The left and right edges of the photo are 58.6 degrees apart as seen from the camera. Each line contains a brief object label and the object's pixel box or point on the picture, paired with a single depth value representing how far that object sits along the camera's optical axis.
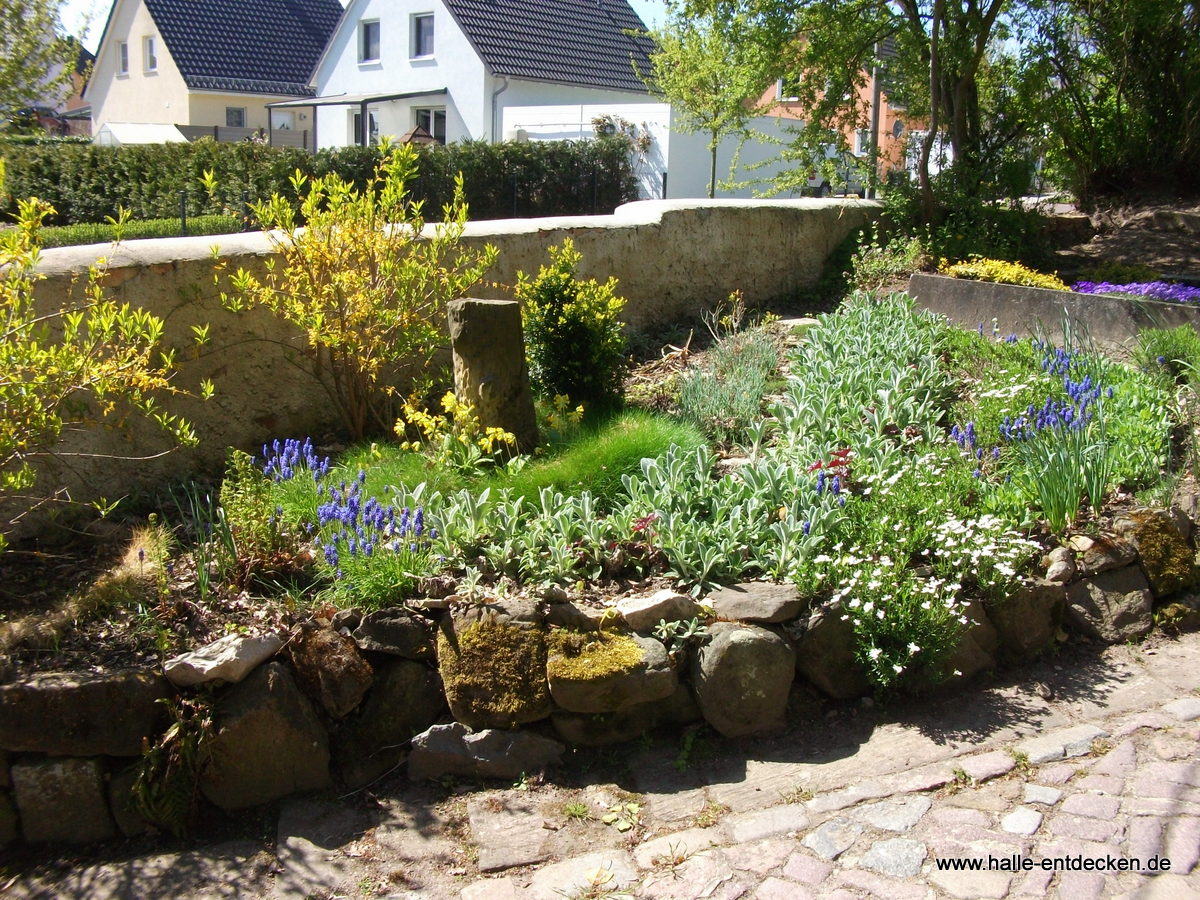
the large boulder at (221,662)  3.77
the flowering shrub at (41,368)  3.92
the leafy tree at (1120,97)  13.11
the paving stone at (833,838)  3.37
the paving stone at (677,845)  3.44
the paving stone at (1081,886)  3.10
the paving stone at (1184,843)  3.19
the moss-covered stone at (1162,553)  4.71
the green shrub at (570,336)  5.92
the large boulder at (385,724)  3.99
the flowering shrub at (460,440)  4.95
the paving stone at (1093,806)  3.46
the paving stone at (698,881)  3.23
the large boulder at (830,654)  4.12
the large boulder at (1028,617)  4.37
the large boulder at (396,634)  3.98
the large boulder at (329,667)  3.92
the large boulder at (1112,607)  4.59
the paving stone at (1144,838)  3.26
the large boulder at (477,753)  3.93
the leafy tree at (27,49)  6.18
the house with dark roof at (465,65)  27.64
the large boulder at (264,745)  3.79
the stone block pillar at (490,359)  5.14
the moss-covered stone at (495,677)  3.93
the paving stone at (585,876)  3.32
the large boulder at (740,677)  3.97
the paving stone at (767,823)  3.50
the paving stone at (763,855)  3.33
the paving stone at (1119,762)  3.69
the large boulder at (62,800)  3.69
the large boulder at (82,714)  3.65
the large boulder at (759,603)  4.08
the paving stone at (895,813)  3.47
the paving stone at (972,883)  3.12
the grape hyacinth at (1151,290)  7.90
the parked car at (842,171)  11.39
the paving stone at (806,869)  3.25
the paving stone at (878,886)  3.14
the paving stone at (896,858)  3.25
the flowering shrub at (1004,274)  8.32
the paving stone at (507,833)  3.52
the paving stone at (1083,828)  3.36
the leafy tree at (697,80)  20.34
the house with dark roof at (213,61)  34.16
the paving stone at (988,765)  3.71
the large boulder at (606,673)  3.87
